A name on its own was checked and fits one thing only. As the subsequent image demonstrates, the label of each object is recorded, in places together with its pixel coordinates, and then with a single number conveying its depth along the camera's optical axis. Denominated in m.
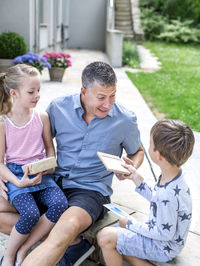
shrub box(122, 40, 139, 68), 11.96
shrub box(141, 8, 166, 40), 18.64
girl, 2.29
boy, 2.02
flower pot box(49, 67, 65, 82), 8.29
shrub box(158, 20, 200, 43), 18.17
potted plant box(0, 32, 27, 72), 8.59
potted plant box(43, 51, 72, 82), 8.19
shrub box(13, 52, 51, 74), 7.43
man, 2.43
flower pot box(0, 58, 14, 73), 8.55
